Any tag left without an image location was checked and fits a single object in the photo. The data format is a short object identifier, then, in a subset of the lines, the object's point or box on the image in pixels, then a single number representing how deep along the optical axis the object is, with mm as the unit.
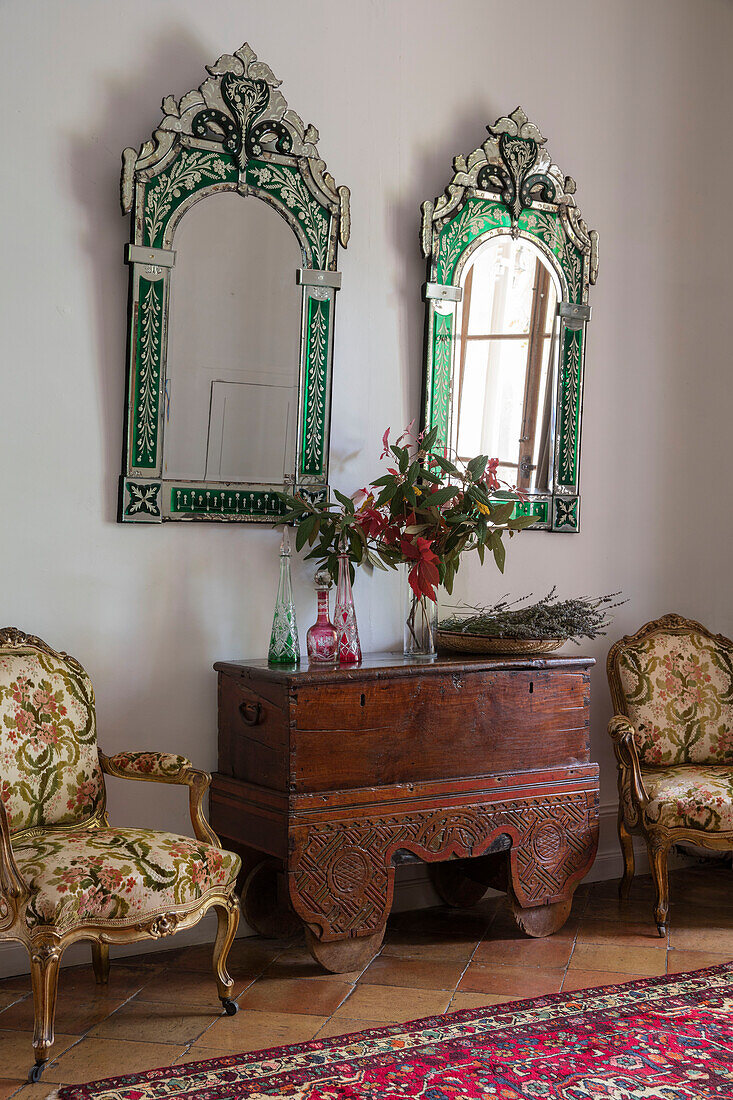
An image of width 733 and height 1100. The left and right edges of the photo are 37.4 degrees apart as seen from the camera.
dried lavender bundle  3627
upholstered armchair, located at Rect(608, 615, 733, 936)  3611
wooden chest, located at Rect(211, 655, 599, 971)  3129
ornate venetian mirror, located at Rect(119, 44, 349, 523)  3348
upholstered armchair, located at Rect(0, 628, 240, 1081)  2541
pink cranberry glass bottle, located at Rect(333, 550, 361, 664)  3406
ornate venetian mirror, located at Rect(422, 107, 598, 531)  3904
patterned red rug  2455
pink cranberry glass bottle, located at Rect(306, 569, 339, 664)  3430
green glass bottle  3391
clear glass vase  3648
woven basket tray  3617
